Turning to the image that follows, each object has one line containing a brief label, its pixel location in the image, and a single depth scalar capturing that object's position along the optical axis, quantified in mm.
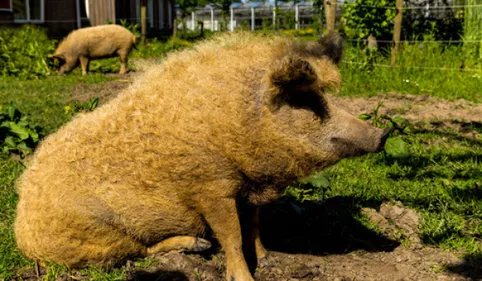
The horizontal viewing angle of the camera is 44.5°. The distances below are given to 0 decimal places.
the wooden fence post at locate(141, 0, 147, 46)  20969
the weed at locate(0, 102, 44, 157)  6520
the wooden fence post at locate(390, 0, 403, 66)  11383
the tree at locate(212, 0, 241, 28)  46400
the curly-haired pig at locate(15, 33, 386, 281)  3375
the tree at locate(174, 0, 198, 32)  40541
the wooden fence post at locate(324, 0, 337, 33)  11095
